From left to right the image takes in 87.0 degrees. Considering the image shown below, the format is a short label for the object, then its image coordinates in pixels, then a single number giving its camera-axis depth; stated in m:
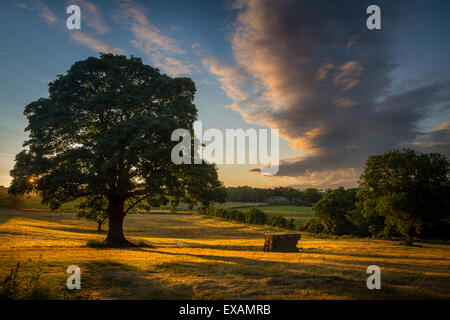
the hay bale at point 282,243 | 22.72
